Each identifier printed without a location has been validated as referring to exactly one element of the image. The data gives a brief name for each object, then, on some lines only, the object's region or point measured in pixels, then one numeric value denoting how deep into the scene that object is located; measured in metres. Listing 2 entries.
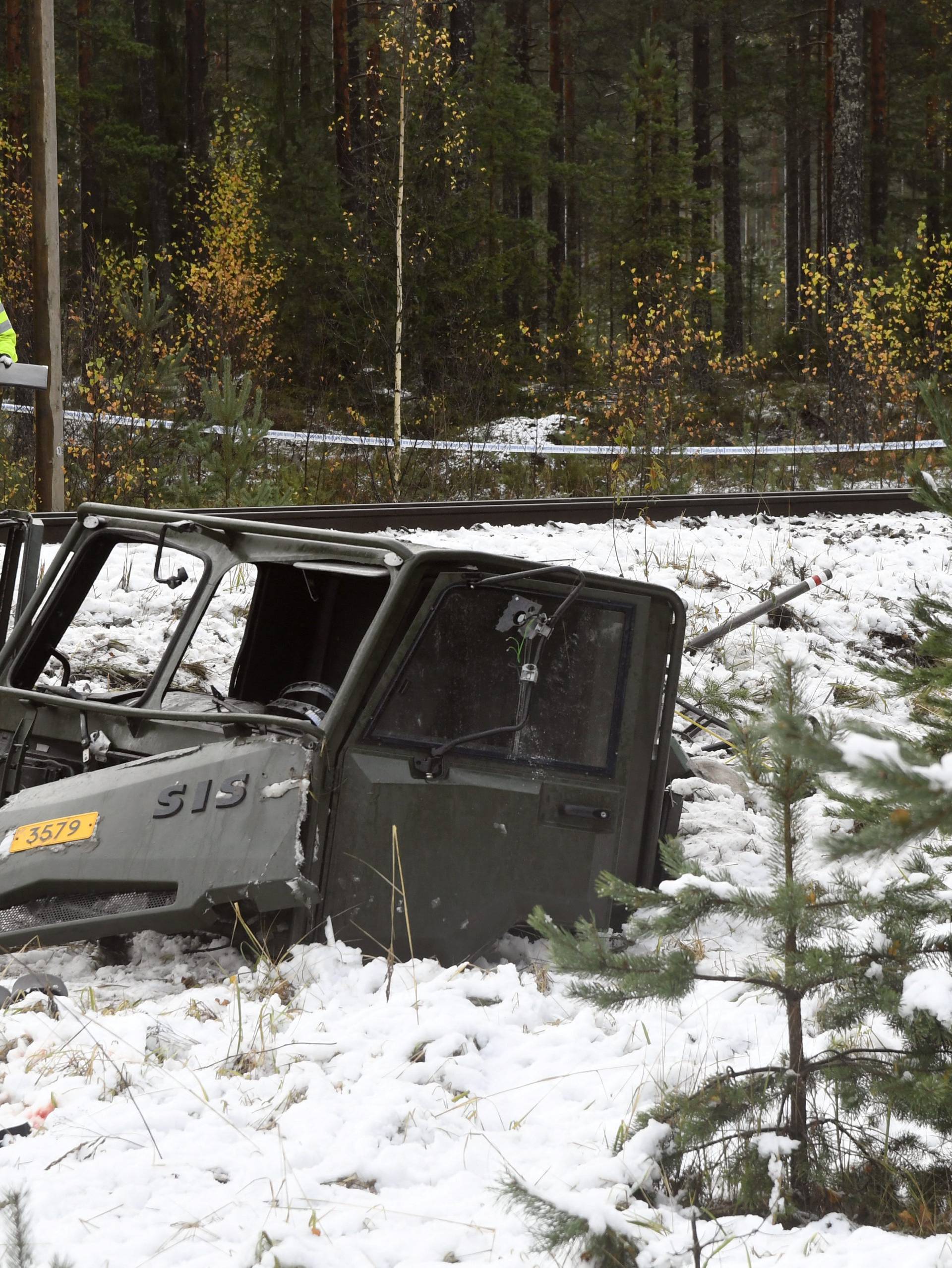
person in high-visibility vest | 18.70
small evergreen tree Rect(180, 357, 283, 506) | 25.03
